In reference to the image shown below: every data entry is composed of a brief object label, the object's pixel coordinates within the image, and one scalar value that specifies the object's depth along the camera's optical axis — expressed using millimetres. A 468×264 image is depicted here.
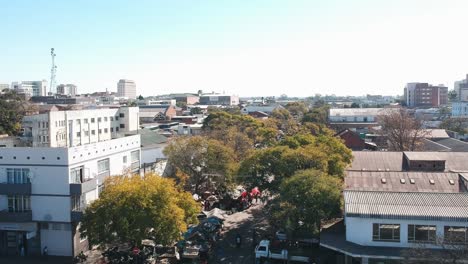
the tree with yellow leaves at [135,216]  23797
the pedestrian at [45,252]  27547
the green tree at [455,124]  80062
